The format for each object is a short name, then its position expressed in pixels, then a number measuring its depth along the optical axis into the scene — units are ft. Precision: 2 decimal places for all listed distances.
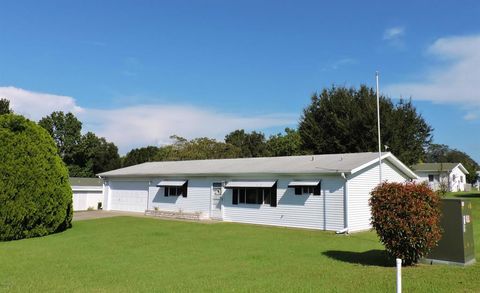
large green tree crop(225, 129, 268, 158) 203.72
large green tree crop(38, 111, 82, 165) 188.65
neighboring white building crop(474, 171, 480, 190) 210.92
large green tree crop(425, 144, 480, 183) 322.55
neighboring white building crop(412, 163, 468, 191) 164.47
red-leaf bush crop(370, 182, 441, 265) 29.07
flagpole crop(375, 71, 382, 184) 62.69
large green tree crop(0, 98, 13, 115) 152.25
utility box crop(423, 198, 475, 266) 29.78
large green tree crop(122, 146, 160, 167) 202.83
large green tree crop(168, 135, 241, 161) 157.07
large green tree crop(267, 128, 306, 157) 164.37
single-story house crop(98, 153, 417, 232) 59.88
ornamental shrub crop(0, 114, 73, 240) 51.42
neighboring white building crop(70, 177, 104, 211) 110.83
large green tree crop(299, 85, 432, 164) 108.47
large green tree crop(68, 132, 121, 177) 191.42
